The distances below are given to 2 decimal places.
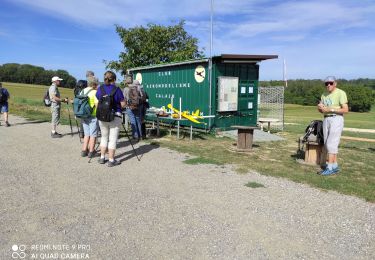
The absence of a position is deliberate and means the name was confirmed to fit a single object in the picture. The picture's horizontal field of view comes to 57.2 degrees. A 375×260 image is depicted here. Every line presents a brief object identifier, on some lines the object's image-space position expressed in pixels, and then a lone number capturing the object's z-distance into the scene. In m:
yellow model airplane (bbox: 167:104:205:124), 11.09
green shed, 11.73
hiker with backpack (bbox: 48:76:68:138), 9.93
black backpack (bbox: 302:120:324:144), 7.18
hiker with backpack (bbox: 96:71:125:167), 6.35
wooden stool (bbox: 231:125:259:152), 8.74
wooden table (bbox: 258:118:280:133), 13.10
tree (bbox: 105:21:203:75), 24.88
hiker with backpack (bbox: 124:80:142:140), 9.76
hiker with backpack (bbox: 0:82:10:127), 12.54
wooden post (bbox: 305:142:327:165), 7.24
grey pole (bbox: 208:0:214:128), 11.49
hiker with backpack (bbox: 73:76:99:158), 7.23
